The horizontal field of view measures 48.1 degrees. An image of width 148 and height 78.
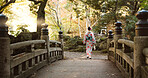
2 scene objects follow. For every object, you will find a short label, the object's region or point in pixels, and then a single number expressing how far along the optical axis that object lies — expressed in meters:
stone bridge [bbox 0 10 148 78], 3.04
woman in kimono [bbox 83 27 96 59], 10.03
